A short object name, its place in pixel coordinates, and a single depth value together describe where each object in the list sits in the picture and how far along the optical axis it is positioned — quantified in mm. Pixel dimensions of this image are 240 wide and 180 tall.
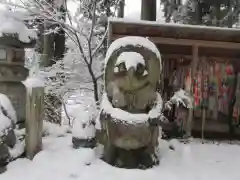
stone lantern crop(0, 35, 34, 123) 3726
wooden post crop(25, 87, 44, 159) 3281
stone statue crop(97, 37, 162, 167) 3110
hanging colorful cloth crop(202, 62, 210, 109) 4708
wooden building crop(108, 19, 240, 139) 4286
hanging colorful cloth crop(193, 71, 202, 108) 4612
